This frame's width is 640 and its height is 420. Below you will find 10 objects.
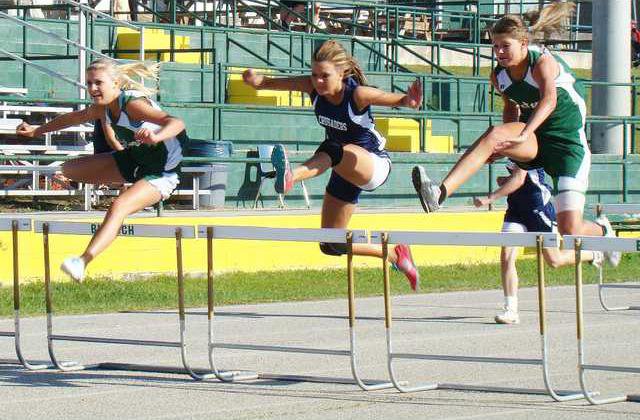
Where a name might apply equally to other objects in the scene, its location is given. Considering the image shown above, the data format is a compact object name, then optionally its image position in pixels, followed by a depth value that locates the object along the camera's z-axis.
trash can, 37.81
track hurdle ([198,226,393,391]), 17.59
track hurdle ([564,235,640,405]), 15.92
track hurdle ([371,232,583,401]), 16.42
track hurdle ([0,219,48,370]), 19.30
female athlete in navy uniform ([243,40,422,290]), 19.81
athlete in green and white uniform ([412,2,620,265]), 18.50
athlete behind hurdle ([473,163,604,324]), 24.30
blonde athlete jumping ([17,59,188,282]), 19.11
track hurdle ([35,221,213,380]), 18.62
